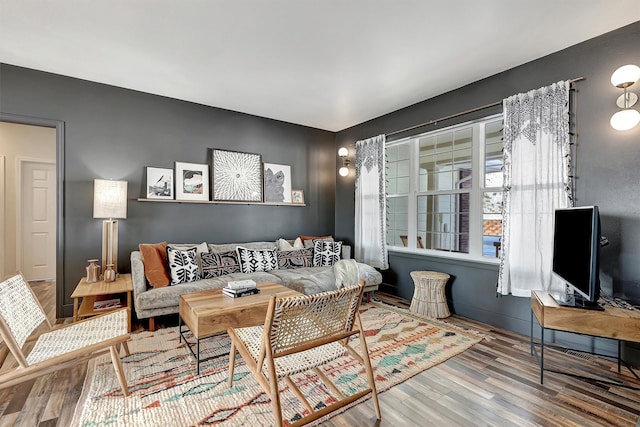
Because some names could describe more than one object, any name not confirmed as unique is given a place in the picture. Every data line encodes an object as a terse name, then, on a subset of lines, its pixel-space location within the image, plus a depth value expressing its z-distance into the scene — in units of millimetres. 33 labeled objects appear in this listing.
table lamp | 3182
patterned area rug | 1774
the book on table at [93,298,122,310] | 3078
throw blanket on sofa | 3773
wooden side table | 2832
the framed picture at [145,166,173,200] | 3766
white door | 4809
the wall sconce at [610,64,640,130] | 2240
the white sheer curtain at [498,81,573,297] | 2719
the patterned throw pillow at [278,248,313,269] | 4129
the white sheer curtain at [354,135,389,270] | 4461
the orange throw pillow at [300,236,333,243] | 4705
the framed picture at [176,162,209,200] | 3957
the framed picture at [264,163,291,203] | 4664
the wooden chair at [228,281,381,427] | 1418
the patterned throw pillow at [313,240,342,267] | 4316
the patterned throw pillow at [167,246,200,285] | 3223
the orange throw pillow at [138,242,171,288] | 3111
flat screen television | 2031
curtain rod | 2679
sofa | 3002
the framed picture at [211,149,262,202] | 4207
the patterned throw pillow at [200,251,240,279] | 3527
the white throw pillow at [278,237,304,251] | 4402
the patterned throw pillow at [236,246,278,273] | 3785
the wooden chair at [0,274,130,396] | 1613
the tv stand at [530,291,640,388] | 1938
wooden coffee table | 2168
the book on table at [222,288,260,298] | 2576
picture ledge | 3781
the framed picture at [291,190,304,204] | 4934
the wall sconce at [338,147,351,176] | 4883
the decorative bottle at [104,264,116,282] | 3174
